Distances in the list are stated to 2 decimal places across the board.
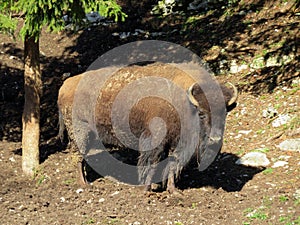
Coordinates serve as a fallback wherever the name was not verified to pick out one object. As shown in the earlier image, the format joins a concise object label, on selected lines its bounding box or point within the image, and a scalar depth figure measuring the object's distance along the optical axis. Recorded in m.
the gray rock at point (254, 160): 19.67
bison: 17.25
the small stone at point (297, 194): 16.25
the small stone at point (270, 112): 22.80
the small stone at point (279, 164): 19.14
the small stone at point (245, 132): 22.44
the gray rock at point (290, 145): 19.95
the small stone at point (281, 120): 22.00
